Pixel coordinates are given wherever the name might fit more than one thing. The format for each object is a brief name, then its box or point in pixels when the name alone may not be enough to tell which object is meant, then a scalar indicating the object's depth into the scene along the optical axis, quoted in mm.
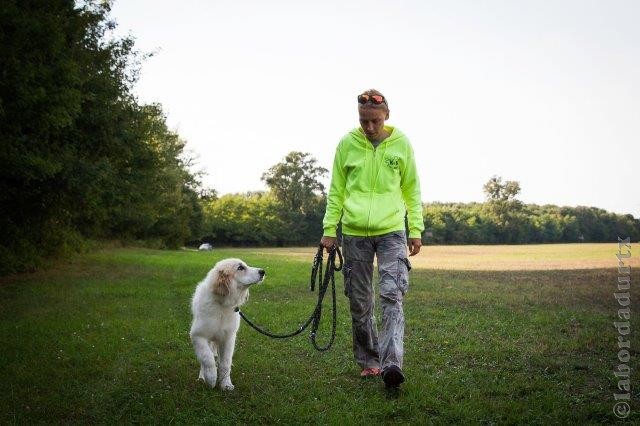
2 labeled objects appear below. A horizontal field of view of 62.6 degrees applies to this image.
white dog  5555
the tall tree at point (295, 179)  84250
